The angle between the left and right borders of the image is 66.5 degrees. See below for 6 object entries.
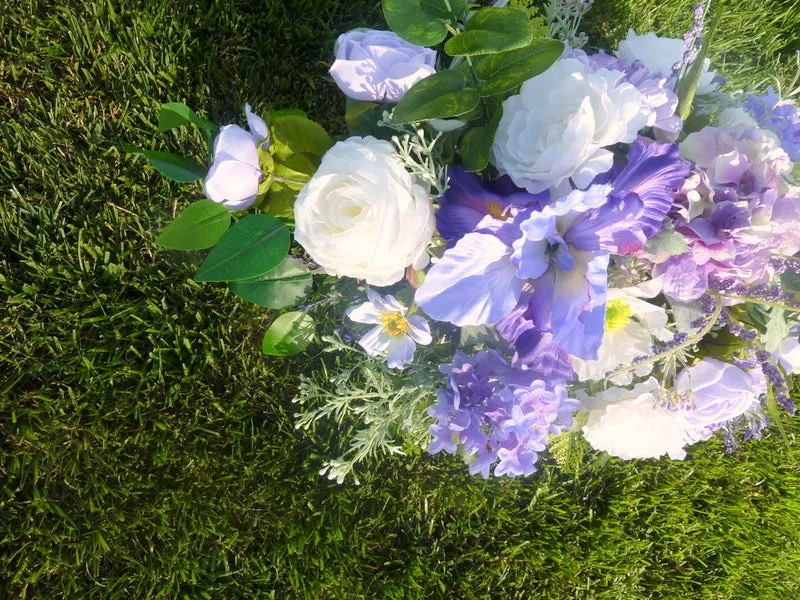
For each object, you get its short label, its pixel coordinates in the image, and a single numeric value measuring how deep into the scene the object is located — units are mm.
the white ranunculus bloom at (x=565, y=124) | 595
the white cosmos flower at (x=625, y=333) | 670
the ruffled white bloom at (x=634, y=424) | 737
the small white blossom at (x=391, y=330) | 761
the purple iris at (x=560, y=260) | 563
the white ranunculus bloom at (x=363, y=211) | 607
